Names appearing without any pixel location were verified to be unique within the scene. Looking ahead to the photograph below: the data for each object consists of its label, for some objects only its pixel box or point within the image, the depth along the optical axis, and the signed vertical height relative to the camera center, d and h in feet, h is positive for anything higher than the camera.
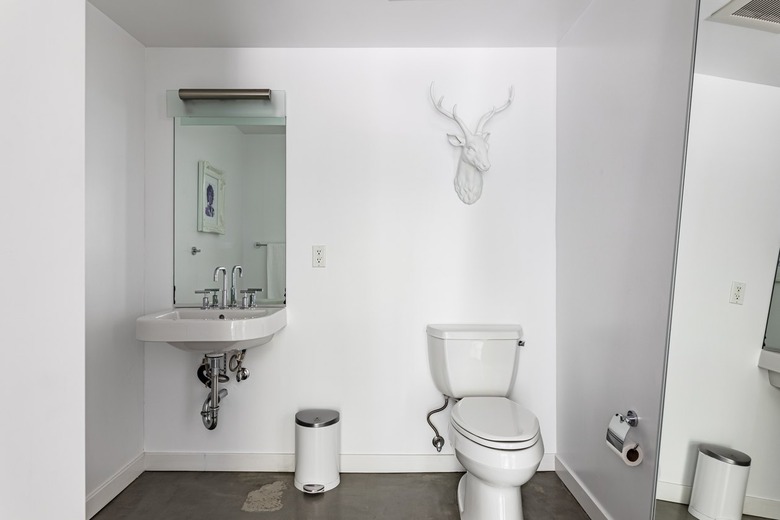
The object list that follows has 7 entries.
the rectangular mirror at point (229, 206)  7.96 +0.33
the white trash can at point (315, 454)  7.21 -3.63
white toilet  5.48 -2.48
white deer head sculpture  7.48 +1.29
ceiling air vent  3.26 +1.81
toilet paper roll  5.17 -2.44
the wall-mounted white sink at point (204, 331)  6.46 -1.56
